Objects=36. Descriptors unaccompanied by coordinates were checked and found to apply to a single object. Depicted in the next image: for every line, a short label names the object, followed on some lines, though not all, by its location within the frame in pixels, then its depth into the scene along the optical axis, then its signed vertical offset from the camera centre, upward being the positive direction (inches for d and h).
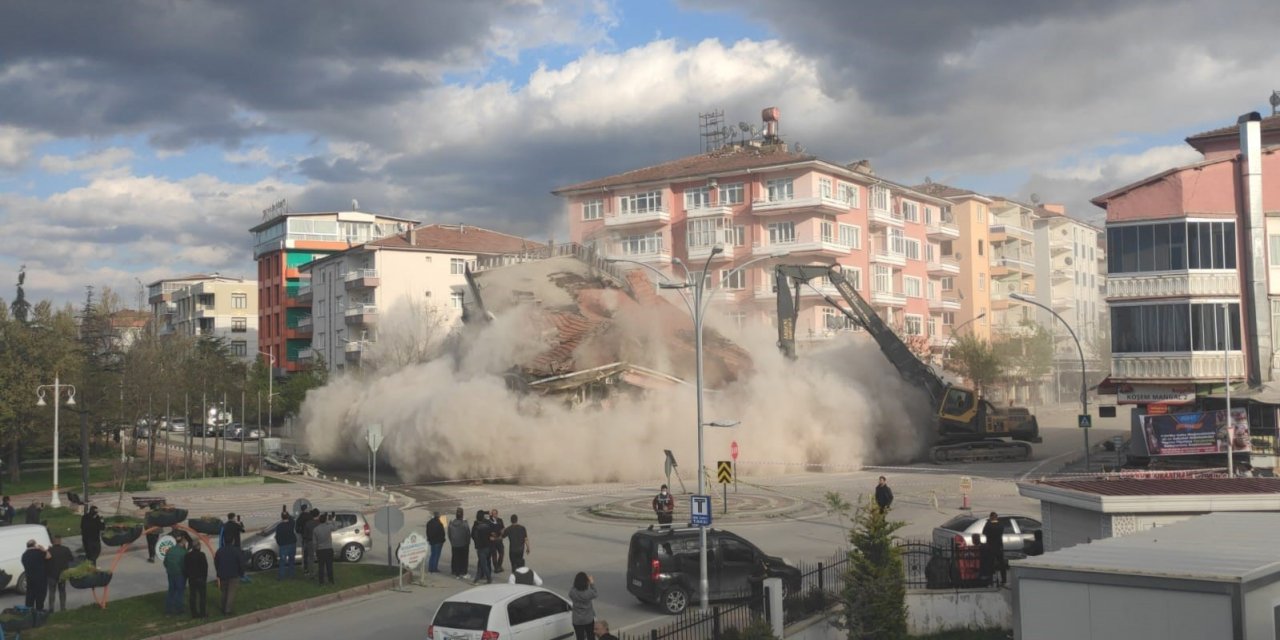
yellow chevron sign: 870.4 -81.1
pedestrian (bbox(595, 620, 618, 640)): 498.6 -122.8
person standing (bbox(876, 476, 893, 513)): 1064.2 -125.3
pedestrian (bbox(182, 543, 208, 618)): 706.8 -128.0
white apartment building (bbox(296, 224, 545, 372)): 3280.0 +306.8
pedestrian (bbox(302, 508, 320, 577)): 863.1 -133.3
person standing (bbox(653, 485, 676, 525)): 1044.5 -131.7
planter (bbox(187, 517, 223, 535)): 883.4 -118.5
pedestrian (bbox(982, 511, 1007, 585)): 743.7 -129.4
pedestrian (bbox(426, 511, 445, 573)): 869.2 -130.8
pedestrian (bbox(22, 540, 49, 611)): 701.9 -123.9
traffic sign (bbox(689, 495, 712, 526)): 676.1 -87.6
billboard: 1451.8 -94.2
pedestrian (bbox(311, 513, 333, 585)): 823.1 -127.5
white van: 829.8 -122.8
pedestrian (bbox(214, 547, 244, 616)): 722.8 -127.0
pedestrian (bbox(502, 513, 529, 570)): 816.3 -126.9
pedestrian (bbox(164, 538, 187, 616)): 718.5 -129.5
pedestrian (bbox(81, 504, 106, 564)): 883.4 -123.4
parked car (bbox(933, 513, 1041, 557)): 843.4 -131.0
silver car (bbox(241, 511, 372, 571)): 917.2 -142.5
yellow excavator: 1907.0 -60.4
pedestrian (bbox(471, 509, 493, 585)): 839.1 -134.2
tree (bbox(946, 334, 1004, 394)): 3164.4 +22.9
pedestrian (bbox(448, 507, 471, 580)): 856.3 -132.5
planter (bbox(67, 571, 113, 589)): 732.0 -134.5
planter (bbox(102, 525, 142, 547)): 829.2 -119.9
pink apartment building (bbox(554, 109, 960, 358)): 2800.2 +424.1
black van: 706.2 -131.3
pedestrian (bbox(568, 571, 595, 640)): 596.4 -130.6
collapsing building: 1748.3 +85.0
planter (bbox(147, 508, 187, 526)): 896.9 -112.9
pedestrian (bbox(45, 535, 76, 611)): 732.0 -124.6
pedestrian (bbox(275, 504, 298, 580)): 848.3 -129.6
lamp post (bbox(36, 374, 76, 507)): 1471.5 -21.4
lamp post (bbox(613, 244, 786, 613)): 884.0 +47.0
